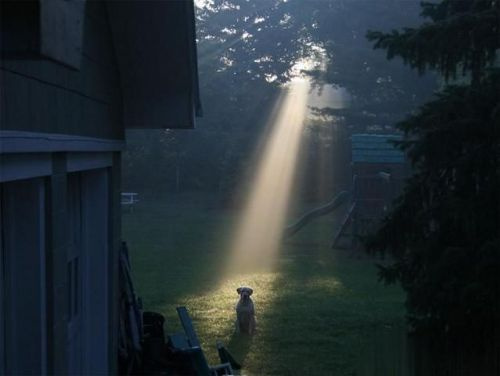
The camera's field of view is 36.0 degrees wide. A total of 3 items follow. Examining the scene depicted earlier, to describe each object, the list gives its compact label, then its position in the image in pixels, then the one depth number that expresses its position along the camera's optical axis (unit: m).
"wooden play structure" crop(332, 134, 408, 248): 20.33
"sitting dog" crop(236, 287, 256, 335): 10.44
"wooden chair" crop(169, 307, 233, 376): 6.64
